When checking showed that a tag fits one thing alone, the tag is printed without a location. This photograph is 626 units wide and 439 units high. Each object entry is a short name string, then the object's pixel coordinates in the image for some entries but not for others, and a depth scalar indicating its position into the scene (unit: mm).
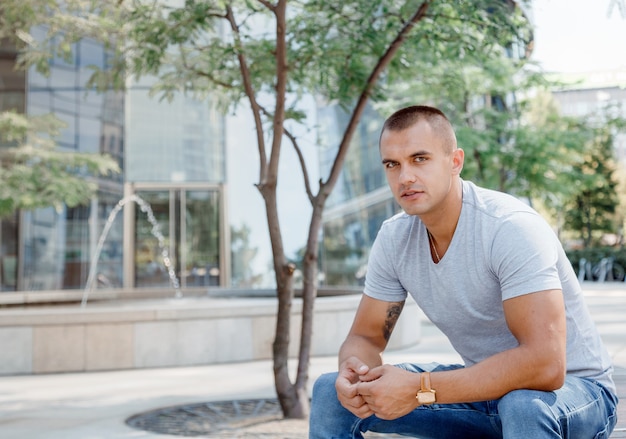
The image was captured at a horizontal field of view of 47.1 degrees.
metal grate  5121
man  1842
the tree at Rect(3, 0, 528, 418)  5270
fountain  21266
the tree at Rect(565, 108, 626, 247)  35906
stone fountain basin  7961
